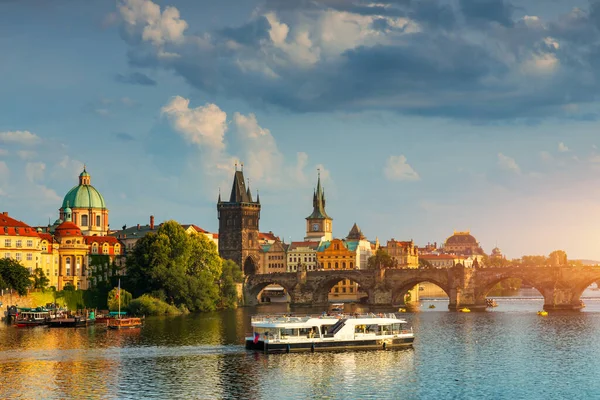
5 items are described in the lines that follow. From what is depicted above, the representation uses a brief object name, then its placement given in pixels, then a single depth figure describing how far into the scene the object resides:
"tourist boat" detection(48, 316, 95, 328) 131.50
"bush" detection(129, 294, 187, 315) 150.75
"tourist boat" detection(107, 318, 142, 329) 127.88
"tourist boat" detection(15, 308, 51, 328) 131.38
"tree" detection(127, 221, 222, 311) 161.12
